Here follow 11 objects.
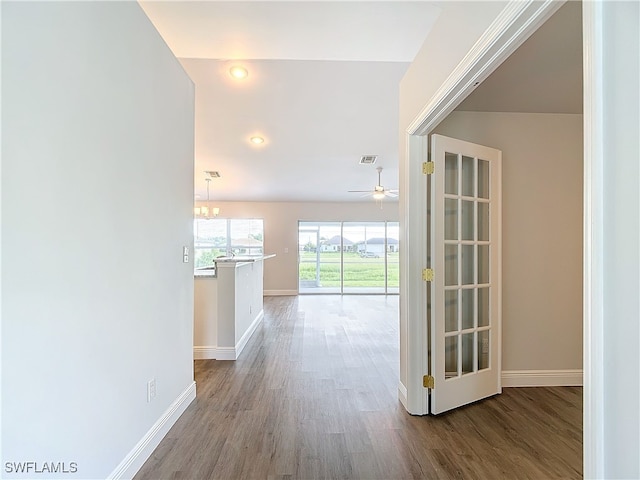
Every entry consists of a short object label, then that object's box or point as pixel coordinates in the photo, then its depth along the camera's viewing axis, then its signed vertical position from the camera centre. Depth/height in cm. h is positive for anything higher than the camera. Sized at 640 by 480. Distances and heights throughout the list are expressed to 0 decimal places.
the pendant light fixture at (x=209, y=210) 661 +67
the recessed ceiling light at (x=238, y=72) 339 +176
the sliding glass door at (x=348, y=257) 896 -44
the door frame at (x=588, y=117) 86 +36
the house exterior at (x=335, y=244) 899 -8
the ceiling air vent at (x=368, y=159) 564 +142
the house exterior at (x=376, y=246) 905 -14
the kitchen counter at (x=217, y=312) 367 -79
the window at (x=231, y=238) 879 +8
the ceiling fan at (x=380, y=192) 588 +88
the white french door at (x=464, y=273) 244 -25
